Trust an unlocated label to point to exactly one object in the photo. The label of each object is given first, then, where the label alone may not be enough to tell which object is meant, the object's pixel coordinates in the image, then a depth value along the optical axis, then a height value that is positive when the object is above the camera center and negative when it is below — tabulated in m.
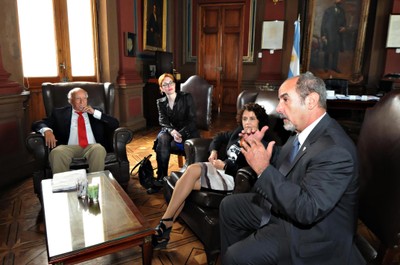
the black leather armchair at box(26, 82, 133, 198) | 2.48 -0.63
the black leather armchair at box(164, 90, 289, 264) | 1.77 -0.82
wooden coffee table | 1.37 -0.81
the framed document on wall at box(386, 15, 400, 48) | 5.79 +0.76
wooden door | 7.35 +0.47
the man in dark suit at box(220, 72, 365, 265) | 1.03 -0.43
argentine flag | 5.46 +0.28
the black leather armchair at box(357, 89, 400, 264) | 1.15 -0.45
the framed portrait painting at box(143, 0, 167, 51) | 6.05 +0.92
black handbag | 2.94 -1.05
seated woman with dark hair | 1.92 -0.70
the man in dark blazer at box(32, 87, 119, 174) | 2.49 -0.60
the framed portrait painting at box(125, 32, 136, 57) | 5.27 +0.42
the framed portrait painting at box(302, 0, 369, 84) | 6.22 +0.69
